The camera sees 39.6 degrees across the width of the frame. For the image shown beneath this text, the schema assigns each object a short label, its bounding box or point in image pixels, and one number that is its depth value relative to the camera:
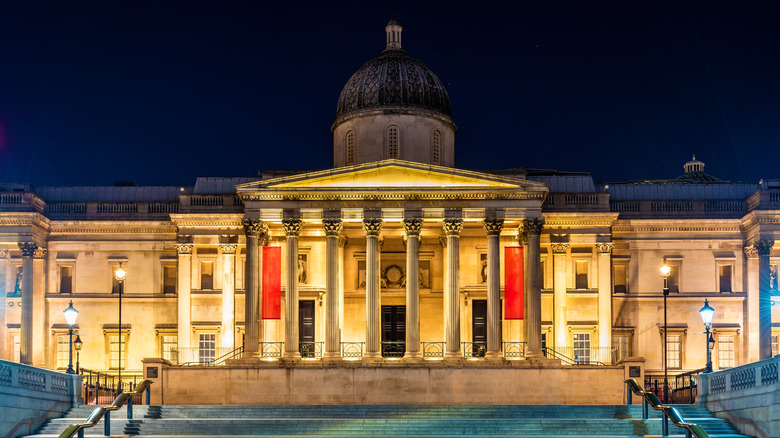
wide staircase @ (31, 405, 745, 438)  38.50
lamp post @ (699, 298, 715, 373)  38.72
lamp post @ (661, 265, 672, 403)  43.91
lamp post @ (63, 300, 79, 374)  40.81
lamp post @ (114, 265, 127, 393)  46.47
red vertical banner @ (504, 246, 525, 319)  49.91
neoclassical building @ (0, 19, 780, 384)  54.00
